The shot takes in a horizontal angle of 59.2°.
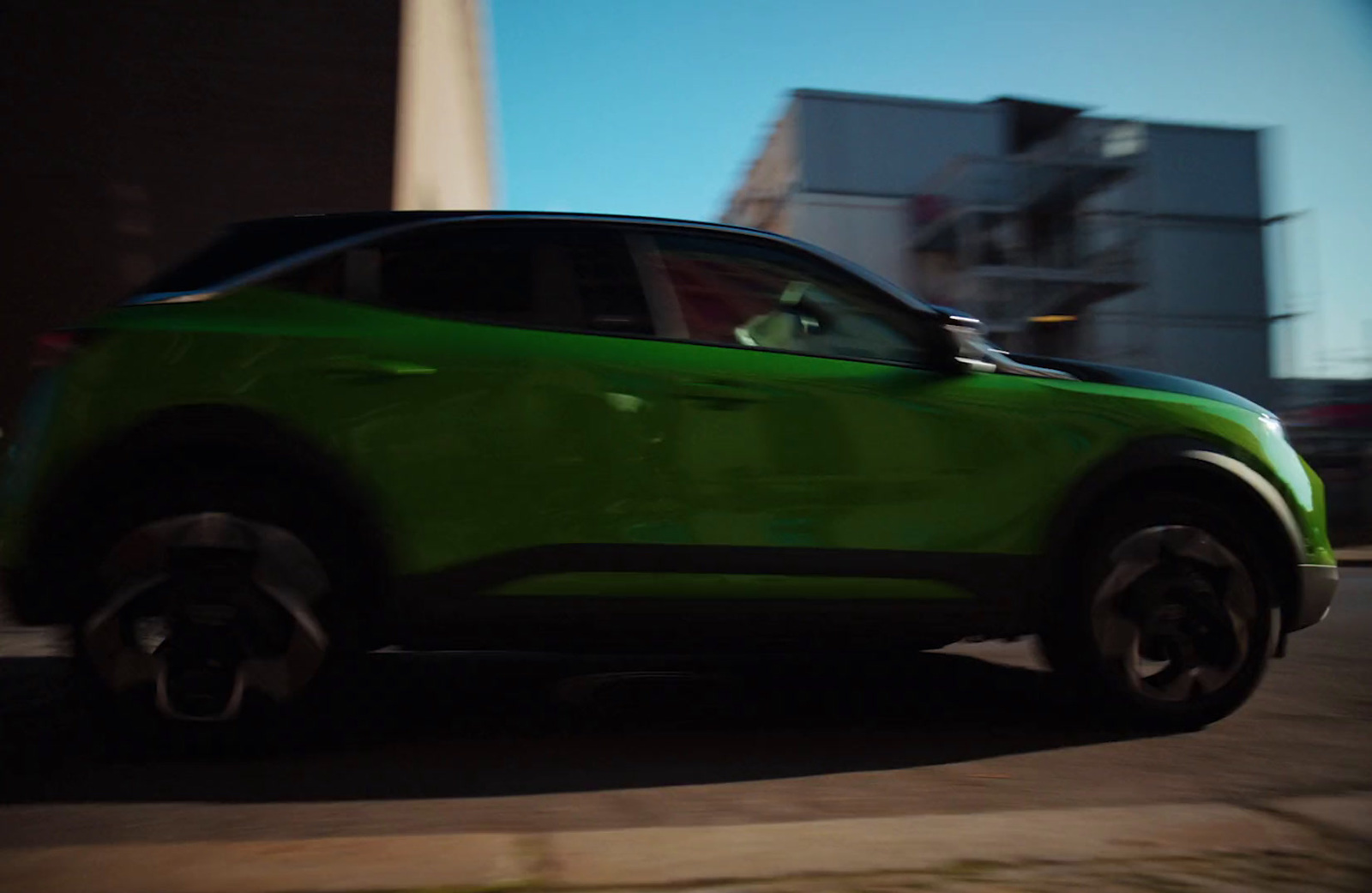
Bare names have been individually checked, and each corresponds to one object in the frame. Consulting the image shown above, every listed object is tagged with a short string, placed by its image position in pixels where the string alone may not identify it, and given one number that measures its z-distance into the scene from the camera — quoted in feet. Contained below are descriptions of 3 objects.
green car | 11.39
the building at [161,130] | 56.59
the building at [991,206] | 85.15
